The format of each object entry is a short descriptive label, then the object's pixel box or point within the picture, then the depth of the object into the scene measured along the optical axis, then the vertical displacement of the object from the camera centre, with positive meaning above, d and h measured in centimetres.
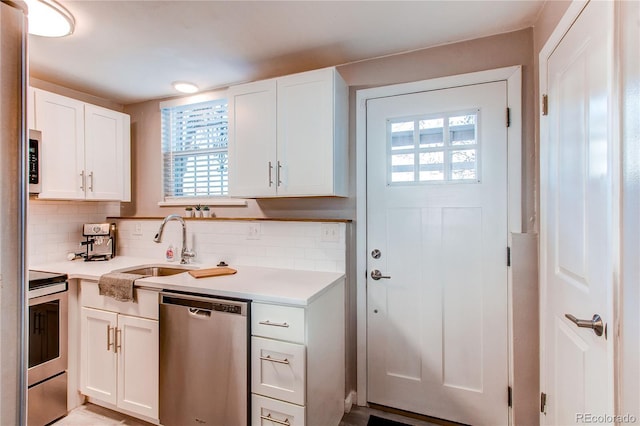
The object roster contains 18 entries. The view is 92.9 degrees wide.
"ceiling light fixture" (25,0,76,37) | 152 +104
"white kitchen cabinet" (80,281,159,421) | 185 -91
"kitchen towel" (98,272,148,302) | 188 -46
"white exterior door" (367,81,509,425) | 183 -26
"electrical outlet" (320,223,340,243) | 210 -14
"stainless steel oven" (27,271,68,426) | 187 -87
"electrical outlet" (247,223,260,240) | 238 -15
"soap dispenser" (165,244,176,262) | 260 -36
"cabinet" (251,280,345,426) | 147 -76
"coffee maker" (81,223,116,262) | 266 -25
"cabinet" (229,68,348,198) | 190 +50
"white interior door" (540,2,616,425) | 99 -3
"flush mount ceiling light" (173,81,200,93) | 250 +105
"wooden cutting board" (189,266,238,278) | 197 -40
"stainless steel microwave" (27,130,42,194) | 211 +35
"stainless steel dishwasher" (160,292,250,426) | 158 -81
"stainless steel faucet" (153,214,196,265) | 249 -33
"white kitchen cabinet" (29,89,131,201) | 224 +52
